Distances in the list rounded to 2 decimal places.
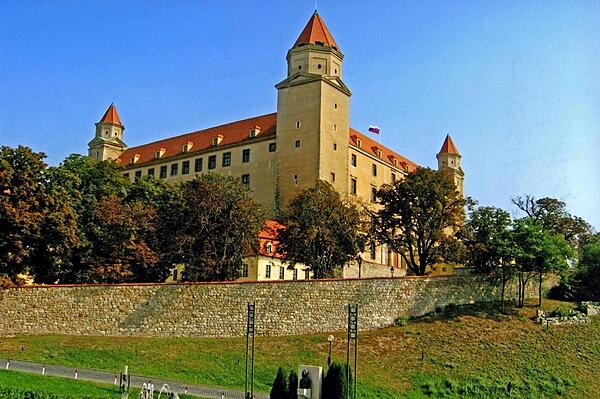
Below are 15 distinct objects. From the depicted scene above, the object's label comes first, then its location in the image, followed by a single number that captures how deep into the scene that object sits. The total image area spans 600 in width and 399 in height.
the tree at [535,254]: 40.34
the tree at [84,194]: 45.56
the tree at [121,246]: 44.31
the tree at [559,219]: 68.62
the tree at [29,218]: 40.97
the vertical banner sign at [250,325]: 29.79
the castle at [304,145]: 66.62
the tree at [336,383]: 26.73
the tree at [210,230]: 45.25
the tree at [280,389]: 27.14
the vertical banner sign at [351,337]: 27.10
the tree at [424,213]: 47.56
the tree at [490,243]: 41.03
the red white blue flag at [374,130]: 76.88
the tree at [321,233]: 48.33
